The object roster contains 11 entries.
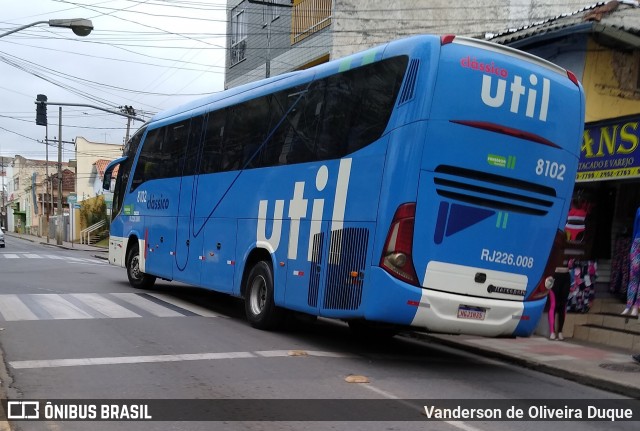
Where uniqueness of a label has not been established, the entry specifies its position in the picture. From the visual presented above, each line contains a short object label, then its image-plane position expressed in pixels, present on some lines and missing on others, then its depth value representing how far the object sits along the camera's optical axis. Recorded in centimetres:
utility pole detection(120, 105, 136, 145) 3958
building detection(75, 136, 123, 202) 6322
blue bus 711
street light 1494
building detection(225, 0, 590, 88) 1970
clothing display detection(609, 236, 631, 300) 1173
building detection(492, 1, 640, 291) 1137
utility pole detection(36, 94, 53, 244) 2233
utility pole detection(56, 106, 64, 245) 4294
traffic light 2233
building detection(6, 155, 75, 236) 7012
